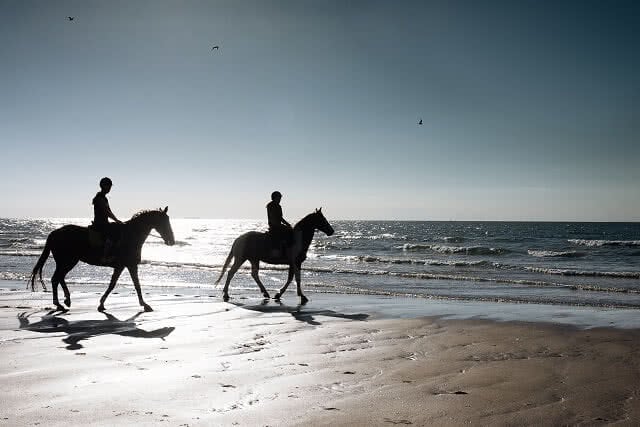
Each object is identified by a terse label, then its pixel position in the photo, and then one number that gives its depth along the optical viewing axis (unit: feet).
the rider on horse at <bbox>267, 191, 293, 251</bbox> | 42.83
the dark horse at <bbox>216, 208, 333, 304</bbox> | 44.04
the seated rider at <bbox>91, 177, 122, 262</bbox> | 33.47
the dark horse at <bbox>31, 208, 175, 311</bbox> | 35.04
